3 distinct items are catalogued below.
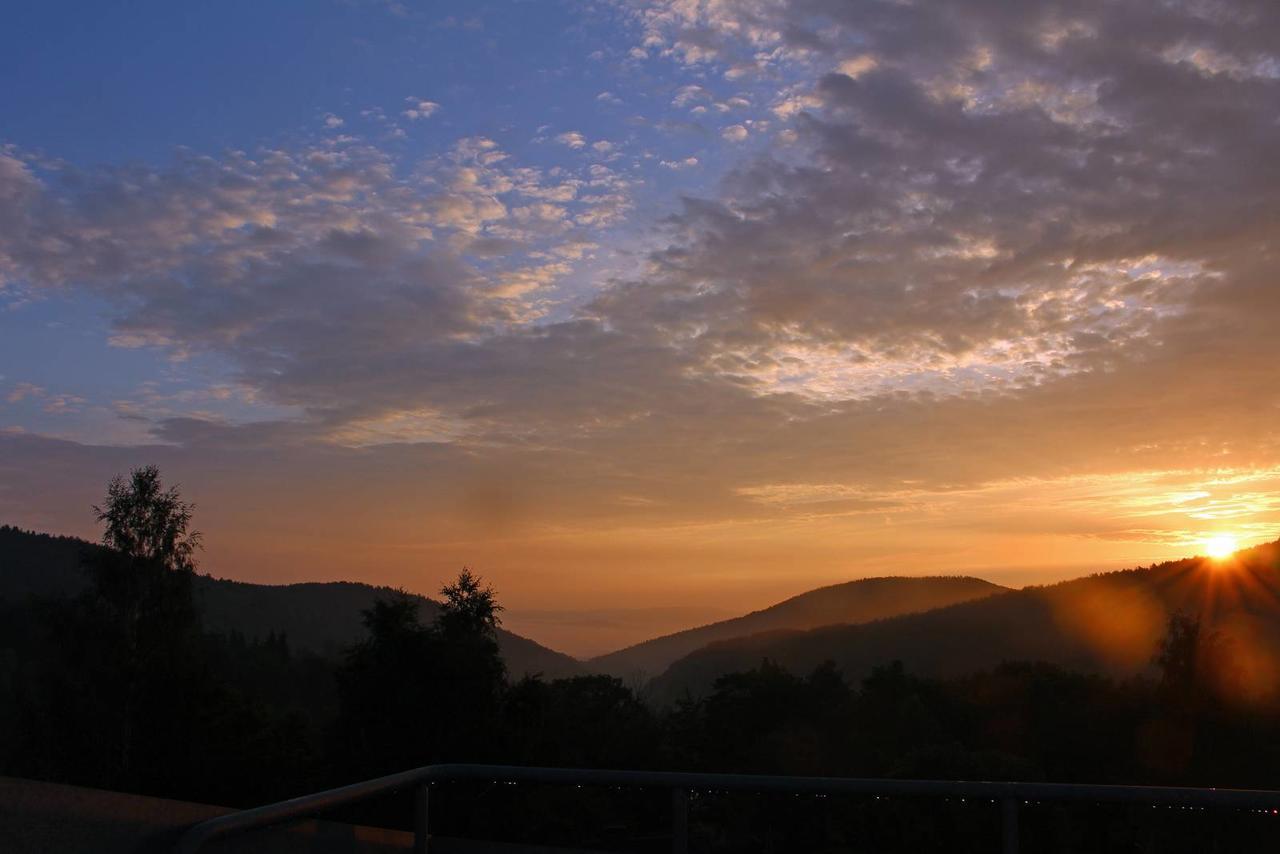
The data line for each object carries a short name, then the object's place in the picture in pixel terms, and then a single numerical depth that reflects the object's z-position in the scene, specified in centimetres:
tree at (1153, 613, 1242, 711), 5394
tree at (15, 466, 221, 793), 3331
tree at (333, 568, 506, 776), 3397
